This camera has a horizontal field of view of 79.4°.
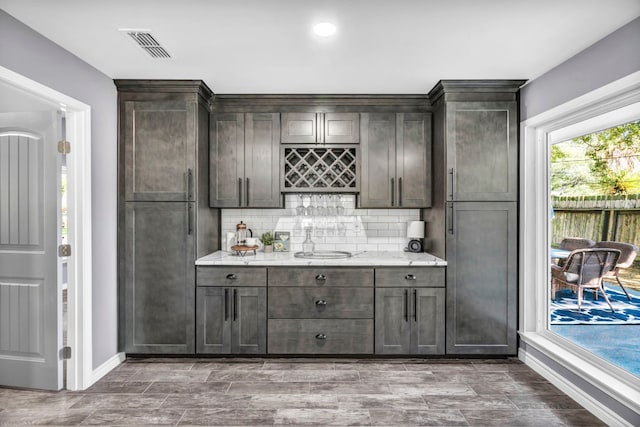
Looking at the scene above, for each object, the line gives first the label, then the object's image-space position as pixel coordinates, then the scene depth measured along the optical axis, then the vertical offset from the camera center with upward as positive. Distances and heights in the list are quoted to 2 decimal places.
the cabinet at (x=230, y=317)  3.38 -0.94
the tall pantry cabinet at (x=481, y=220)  3.36 -0.09
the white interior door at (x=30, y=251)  2.78 -0.30
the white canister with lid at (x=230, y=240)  3.97 -0.32
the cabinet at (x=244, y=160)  3.69 +0.48
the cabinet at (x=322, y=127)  3.69 +0.79
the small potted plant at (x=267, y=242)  3.98 -0.33
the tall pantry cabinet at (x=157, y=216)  3.35 -0.06
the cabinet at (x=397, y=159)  3.69 +0.49
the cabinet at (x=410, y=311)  3.37 -0.89
